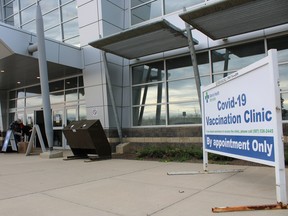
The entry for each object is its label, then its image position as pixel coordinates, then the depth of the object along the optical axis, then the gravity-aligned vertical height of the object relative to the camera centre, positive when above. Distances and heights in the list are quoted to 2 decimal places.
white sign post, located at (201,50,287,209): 4.31 +0.09
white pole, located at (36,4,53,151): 12.21 +1.99
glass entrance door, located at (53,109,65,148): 17.11 +0.03
